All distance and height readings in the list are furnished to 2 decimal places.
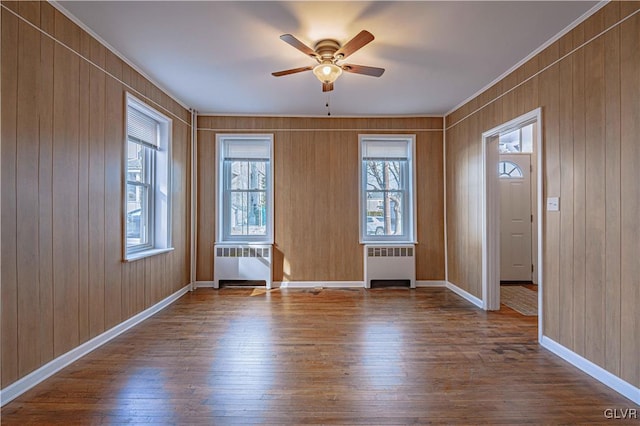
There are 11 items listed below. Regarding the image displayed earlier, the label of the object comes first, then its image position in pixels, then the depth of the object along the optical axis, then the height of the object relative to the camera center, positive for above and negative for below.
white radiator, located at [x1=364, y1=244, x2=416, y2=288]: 5.02 -0.76
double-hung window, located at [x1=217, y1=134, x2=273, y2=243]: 5.15 +0.41
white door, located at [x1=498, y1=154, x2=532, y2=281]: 5.32 -0.24
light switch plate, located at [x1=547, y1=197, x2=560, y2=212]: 2.72 +0.08
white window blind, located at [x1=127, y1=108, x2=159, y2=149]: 3.49 +1.01
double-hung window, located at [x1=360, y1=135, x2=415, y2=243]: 5.20 +0.41
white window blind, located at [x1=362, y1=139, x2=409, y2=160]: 5.20 +1.06
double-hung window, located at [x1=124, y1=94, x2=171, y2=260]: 3.51 +0.41
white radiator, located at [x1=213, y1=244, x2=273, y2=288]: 4.98 -0.75
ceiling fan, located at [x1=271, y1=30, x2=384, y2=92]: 2.74 +1.34
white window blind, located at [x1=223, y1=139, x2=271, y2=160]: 5.15 +1.06
